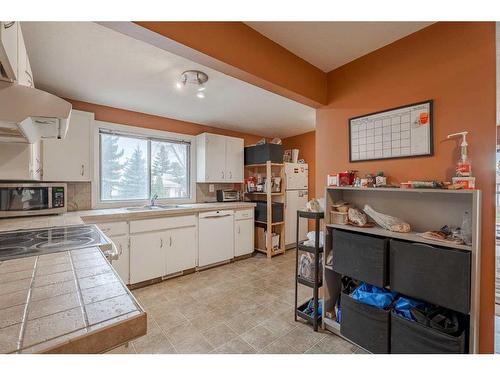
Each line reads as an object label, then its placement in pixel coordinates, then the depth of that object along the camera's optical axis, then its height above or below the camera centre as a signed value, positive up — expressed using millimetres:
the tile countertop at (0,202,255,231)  1777 -314
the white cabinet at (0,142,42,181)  1733 +180
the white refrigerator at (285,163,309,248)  3971 -181
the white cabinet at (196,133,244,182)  3562 +447
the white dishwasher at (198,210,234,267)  3100 -750
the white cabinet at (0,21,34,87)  866 +602
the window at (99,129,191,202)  2980 +251
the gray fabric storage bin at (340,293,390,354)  1418 -937
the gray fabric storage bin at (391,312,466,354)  1152 -850
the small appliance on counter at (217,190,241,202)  3969 -200
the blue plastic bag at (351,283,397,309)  1478 -754
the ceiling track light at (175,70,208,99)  2060 +1016
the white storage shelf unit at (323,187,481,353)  1126 -186
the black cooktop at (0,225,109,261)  1069 -317
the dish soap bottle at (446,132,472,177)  1230 +125
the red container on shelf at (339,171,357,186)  1752 +55
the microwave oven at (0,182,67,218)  1912 -134
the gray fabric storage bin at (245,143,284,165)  3721 +540
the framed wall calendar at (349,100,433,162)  1465 +372
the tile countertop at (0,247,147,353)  471 -322
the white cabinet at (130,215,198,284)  2555 -757
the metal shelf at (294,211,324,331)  1798 -761
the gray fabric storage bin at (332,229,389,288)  1416 -483
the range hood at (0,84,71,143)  942 +335
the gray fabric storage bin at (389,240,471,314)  1138 -485
